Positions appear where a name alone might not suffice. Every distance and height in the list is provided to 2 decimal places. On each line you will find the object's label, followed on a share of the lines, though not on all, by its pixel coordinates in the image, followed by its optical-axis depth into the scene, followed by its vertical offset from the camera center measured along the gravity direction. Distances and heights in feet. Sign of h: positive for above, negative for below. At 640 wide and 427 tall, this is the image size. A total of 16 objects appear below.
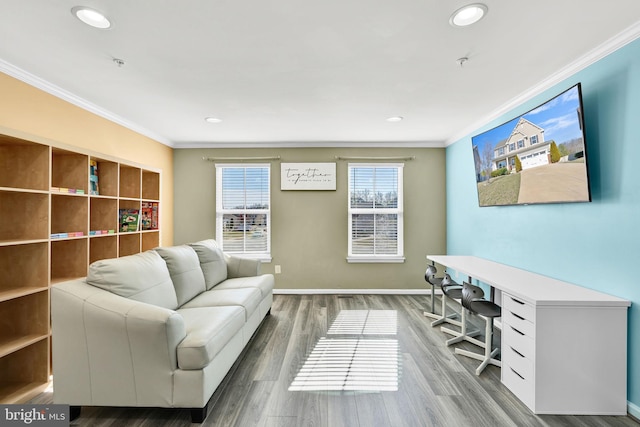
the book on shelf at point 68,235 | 7.54 -0.51
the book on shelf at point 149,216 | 11.80 -0.02
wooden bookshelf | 6.75 -1.10
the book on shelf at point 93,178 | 9.12 +1.20
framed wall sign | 15.25 +2.07
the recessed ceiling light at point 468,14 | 5.23 +3.69
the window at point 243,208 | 15.58 +0.38
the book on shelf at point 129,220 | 10.55 -0.16
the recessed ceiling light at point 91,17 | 5.30 +3.71
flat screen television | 6.82 +1.61
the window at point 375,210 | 15.51 +0.26
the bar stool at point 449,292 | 9.80 -2.59
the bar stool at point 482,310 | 7.82 -2.56
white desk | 6.07 -2.91
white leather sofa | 5.75 -2.69
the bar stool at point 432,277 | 10.88 -2.34
